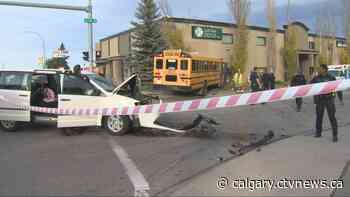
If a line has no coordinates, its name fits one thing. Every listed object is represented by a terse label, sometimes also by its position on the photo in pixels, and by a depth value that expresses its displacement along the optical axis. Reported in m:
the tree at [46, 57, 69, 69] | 38.50
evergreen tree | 41.53
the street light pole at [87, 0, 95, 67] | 24.88
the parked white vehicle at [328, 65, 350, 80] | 37.33
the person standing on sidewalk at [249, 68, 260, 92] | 21.88
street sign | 24.31
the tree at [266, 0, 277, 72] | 51.72
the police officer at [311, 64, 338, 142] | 9.73
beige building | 47.66
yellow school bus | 29.34
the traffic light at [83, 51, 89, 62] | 26.70
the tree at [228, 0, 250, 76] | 48.38
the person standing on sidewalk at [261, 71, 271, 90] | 22.28
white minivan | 11.52
